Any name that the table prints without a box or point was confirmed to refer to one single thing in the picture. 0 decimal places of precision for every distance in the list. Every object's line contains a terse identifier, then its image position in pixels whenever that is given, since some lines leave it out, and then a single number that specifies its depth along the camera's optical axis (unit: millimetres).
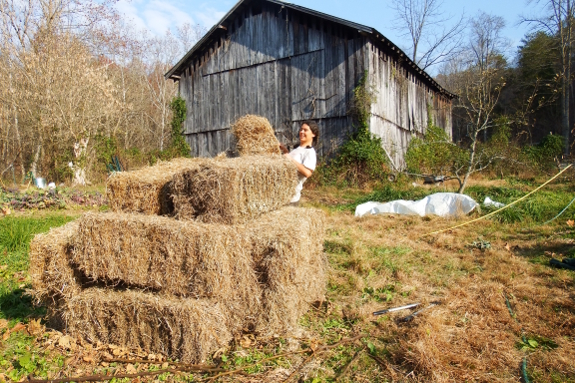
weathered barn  13453
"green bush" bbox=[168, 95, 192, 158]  16391
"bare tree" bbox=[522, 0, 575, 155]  21844
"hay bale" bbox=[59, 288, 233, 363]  3172
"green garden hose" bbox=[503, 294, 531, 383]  2810
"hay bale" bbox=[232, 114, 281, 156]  4797
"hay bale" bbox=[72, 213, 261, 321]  3219
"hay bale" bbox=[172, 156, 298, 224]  3494
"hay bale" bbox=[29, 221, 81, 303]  3473
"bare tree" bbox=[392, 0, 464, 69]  32375
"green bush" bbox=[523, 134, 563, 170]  15055
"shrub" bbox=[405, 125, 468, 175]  14914
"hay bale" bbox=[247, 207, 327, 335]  3428
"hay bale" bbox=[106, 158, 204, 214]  4090
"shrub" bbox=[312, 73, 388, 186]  12969
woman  4785
